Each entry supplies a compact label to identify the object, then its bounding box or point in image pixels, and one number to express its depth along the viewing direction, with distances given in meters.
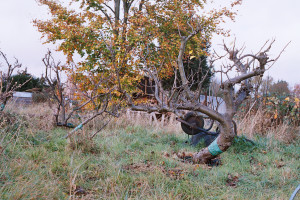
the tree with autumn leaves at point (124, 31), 10.36
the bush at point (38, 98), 15.73
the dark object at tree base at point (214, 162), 4.60
